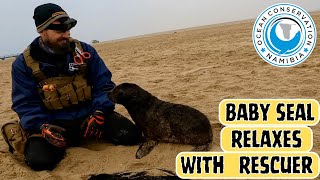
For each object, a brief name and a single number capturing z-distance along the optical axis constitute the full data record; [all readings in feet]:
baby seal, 9.73
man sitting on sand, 9.93
